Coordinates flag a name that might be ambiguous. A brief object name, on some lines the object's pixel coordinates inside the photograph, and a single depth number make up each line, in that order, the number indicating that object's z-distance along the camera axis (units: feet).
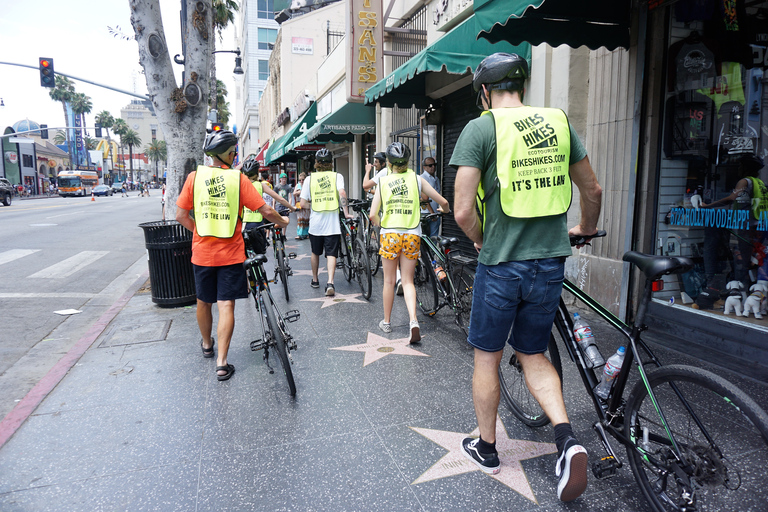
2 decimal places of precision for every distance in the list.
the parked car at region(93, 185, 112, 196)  198.80
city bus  190.60
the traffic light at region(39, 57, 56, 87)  69.15
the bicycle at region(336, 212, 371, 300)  22.75
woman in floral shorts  16.69
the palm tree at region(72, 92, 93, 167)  320.29
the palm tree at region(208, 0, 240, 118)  83.87
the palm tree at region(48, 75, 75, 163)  276.94
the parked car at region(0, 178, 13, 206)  111.65
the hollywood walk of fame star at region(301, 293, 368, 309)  22.31
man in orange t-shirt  13.73
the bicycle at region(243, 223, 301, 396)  13.34
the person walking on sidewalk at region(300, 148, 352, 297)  23.31
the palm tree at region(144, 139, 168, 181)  440.49
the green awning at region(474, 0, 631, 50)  15.49
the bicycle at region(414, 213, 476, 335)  16.20
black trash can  21.30
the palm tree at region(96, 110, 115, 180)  363.15
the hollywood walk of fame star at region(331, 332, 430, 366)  15.53
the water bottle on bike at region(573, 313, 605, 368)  8.34
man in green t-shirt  7.95
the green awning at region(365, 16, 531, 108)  21.21
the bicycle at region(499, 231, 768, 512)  6.66
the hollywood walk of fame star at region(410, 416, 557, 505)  9.04
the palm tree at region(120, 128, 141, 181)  397.19
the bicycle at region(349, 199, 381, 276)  25.71
